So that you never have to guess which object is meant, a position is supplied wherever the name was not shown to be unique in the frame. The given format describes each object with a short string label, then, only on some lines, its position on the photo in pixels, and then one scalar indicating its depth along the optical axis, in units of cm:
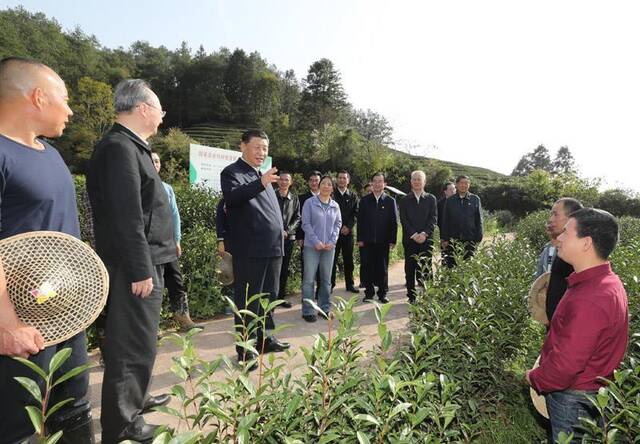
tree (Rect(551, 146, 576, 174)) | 8902
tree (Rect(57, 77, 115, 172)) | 4181
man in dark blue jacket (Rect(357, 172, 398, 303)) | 693
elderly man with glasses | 243
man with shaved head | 186
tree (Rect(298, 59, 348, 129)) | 6919
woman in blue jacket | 583
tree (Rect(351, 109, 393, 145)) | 6430
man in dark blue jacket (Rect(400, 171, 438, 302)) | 682
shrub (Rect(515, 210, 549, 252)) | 1253
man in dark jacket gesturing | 395
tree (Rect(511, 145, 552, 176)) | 8925
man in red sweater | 210
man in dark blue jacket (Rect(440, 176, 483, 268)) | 751
